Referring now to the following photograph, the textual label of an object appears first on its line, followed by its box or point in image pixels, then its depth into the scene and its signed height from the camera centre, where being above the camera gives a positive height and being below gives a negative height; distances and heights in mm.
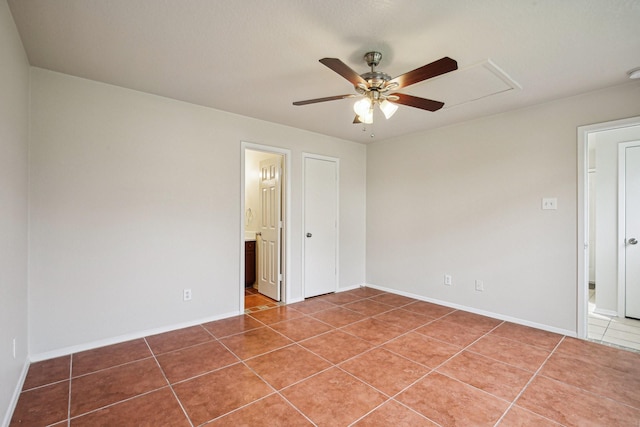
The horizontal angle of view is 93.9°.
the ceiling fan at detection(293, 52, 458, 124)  1812 +876
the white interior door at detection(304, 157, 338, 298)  4391 -175
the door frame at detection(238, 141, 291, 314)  4129 -144
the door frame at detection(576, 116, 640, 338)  2959 -157
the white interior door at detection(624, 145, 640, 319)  3500 -184
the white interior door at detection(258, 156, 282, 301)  4242 -220
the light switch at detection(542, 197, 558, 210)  3142 +129
